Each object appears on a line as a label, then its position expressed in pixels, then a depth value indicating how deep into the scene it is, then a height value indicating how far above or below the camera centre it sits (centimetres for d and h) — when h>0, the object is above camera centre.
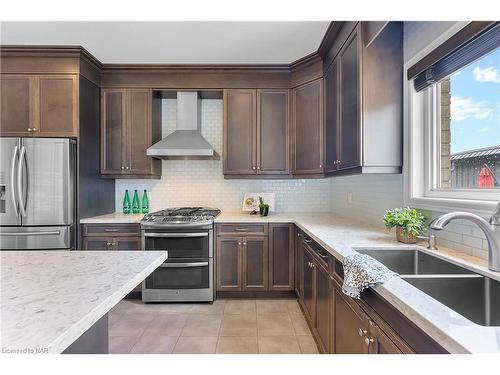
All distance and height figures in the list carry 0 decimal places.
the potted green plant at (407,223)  168 -23
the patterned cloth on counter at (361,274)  108 -35
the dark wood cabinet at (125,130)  328 +65
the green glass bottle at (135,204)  352 -24
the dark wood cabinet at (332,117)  255 +66
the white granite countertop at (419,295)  67 -36
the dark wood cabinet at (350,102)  206 +66
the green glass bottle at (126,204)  350 -23
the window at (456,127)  146 +37
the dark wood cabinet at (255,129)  330 +67
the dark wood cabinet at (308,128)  304 +65
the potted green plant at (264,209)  330 -27
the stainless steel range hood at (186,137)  312 +58
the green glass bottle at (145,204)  357 -23
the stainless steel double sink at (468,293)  113 -44
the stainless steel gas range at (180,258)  293 -76
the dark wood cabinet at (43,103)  286 +84
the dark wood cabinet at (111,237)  295 -55
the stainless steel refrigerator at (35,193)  268 -7
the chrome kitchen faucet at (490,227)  117 -17
